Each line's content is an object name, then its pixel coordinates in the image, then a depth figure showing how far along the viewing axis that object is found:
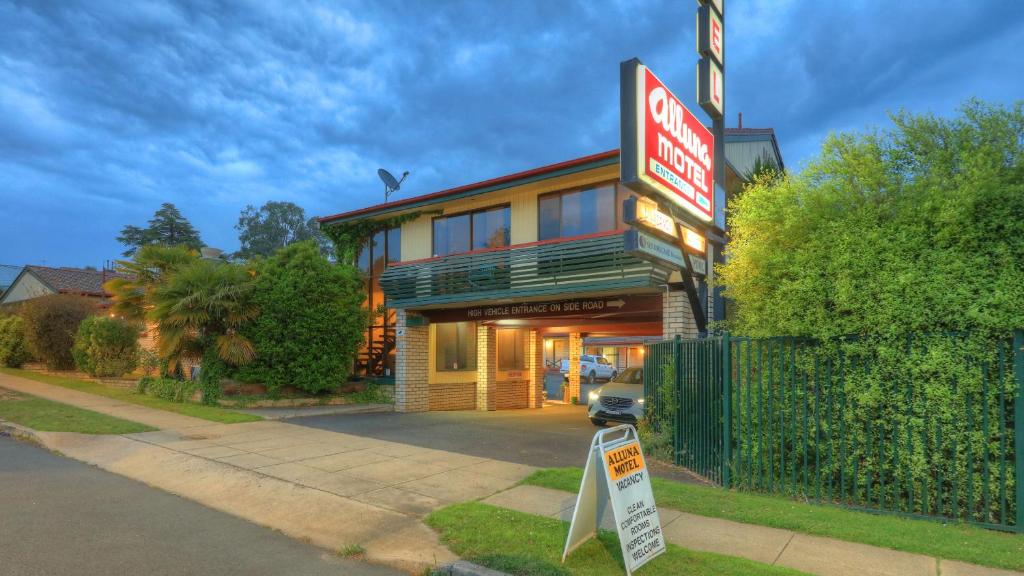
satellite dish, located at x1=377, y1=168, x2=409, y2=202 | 21.31
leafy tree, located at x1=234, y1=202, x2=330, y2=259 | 61.53
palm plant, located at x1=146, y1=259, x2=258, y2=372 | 15.34
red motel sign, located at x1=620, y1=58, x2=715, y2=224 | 7.14
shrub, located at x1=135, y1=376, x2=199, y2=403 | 16.14
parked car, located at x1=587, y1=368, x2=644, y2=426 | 13.51
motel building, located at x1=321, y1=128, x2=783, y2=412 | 13.13
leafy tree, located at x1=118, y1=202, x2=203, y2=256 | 57.84
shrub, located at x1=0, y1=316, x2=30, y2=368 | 26.34
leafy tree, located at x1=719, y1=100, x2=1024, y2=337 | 5.59
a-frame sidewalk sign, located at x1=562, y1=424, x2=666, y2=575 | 4.52
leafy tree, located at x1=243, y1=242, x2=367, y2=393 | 16.03
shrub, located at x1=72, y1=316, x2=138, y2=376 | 20.64
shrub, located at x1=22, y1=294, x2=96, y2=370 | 23.52
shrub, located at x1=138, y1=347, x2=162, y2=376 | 19.54
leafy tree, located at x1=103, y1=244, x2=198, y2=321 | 17.06
